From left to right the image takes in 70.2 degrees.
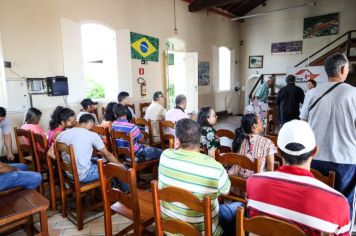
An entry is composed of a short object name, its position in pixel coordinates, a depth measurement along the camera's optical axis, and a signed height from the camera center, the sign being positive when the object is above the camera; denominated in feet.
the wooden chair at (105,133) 10.20 -1.97
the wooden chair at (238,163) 5.21 -1.83
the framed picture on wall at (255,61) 31.58 +2.35
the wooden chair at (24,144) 9.23 -2.22
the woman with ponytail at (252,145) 6.23 -1.63
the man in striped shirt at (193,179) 4.47 -1.74
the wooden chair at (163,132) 10.68 -2.13
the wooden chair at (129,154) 8.73 -2.54
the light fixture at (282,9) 26.73 +7.58
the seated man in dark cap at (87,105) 13.99 -1.12
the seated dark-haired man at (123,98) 14.57 -0.82
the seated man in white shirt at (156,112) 13.28 -1.51
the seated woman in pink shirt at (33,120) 10.26 -1.39
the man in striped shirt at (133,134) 9.41 -1.86
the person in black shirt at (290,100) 15.05 -1.22
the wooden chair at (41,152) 8.58 -2.40
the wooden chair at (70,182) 7.30 -3.03
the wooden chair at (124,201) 5.24 -2.60
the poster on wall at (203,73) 26.35 +0.91
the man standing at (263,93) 21.88 -1.11
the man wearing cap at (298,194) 3.18 -1.51
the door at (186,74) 23.58 +0.81
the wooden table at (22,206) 5.41 -2.70
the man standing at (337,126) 5.89 -1.13
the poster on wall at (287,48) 28.65 +3.66
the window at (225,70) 31.43 +1.39
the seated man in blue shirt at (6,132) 11.19 -1.99
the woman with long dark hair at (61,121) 9.14 -1.29
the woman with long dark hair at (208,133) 7.82 -1.58
